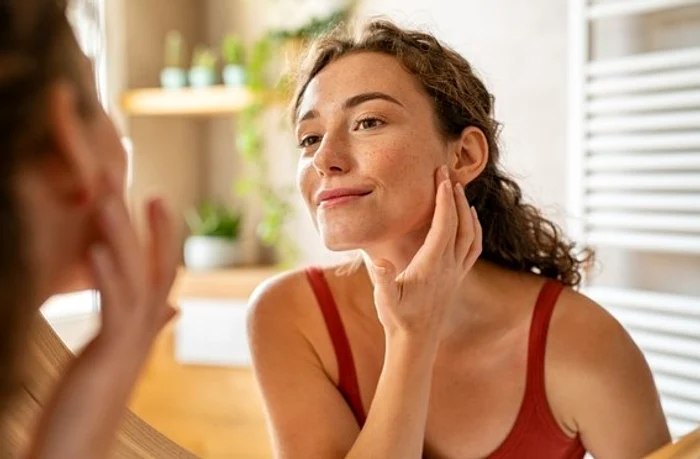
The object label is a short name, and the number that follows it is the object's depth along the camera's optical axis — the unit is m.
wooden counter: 2.37
